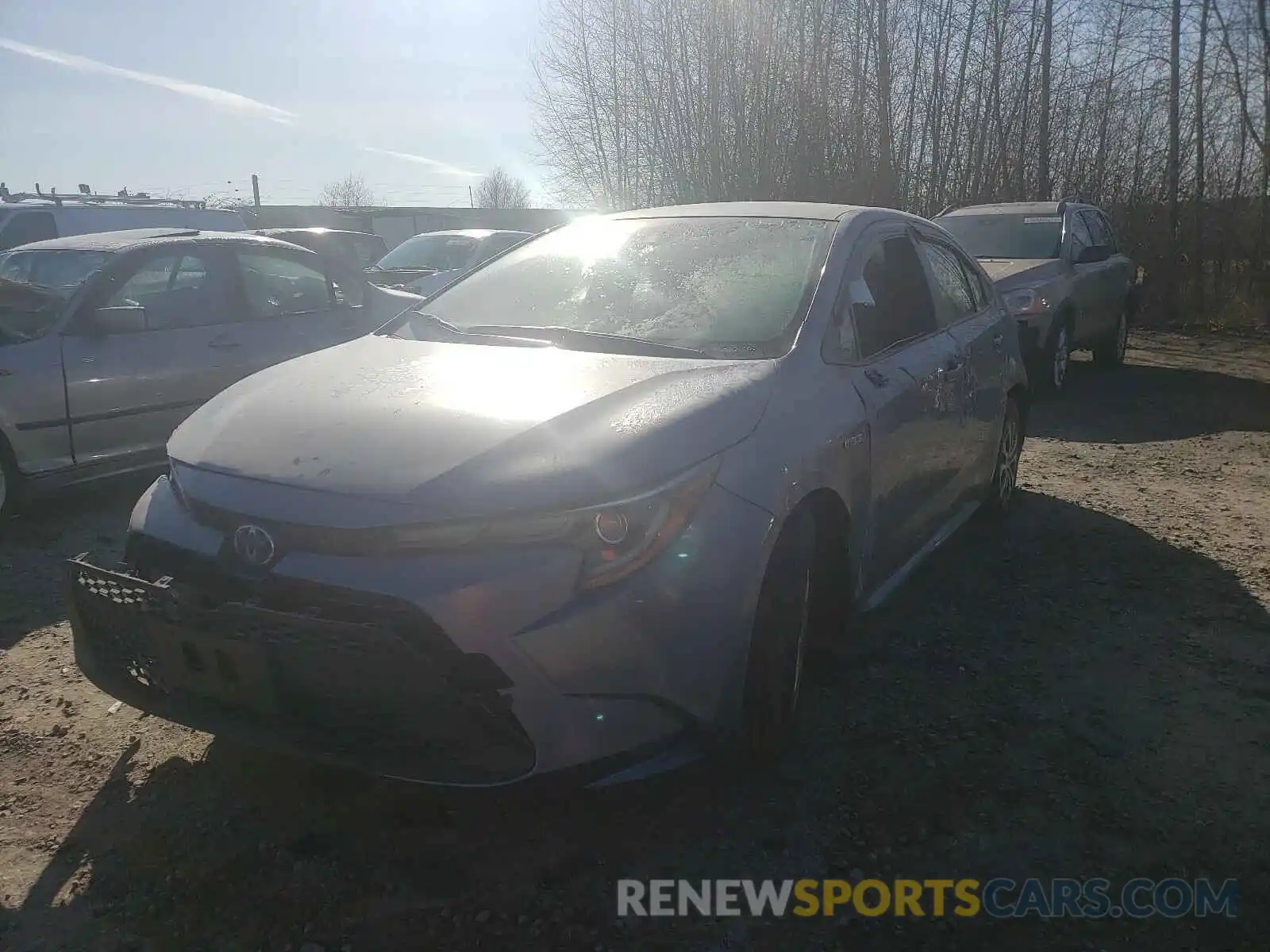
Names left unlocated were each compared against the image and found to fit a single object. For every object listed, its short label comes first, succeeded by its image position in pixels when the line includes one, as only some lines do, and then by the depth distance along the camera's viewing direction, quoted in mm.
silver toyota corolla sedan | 2125
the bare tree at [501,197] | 72875
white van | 10828
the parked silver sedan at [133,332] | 4871
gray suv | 8625
